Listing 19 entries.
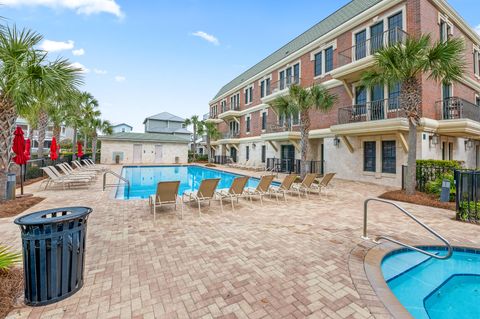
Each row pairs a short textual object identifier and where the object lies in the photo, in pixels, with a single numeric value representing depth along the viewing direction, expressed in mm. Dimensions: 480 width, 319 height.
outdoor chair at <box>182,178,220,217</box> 6680
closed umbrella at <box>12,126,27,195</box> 7336
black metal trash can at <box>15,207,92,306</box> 2369
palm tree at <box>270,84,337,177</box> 12695
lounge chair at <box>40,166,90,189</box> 9906
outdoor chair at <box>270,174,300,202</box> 8641
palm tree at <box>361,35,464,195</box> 8250
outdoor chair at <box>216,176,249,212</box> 7531
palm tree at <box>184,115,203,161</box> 33384
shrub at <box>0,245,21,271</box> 2351
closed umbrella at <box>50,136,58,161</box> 12419
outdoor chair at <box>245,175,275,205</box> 8180
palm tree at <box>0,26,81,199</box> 5469
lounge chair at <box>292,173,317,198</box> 9086
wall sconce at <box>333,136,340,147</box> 15305
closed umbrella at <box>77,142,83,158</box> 18455
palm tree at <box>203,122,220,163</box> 31078
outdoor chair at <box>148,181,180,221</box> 6020
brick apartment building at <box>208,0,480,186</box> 11609
